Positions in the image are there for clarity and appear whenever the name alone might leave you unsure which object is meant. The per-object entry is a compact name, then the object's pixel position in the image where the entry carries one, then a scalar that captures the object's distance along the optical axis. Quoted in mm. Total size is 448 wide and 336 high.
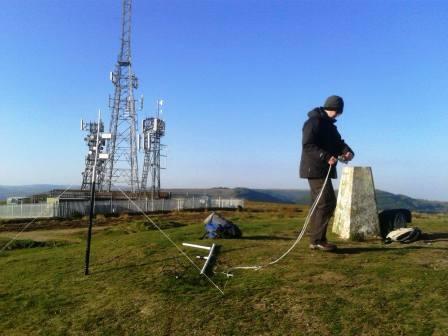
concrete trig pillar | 9883
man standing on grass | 8000
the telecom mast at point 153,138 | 57594
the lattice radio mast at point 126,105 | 59688
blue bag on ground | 10203
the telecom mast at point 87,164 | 60031
